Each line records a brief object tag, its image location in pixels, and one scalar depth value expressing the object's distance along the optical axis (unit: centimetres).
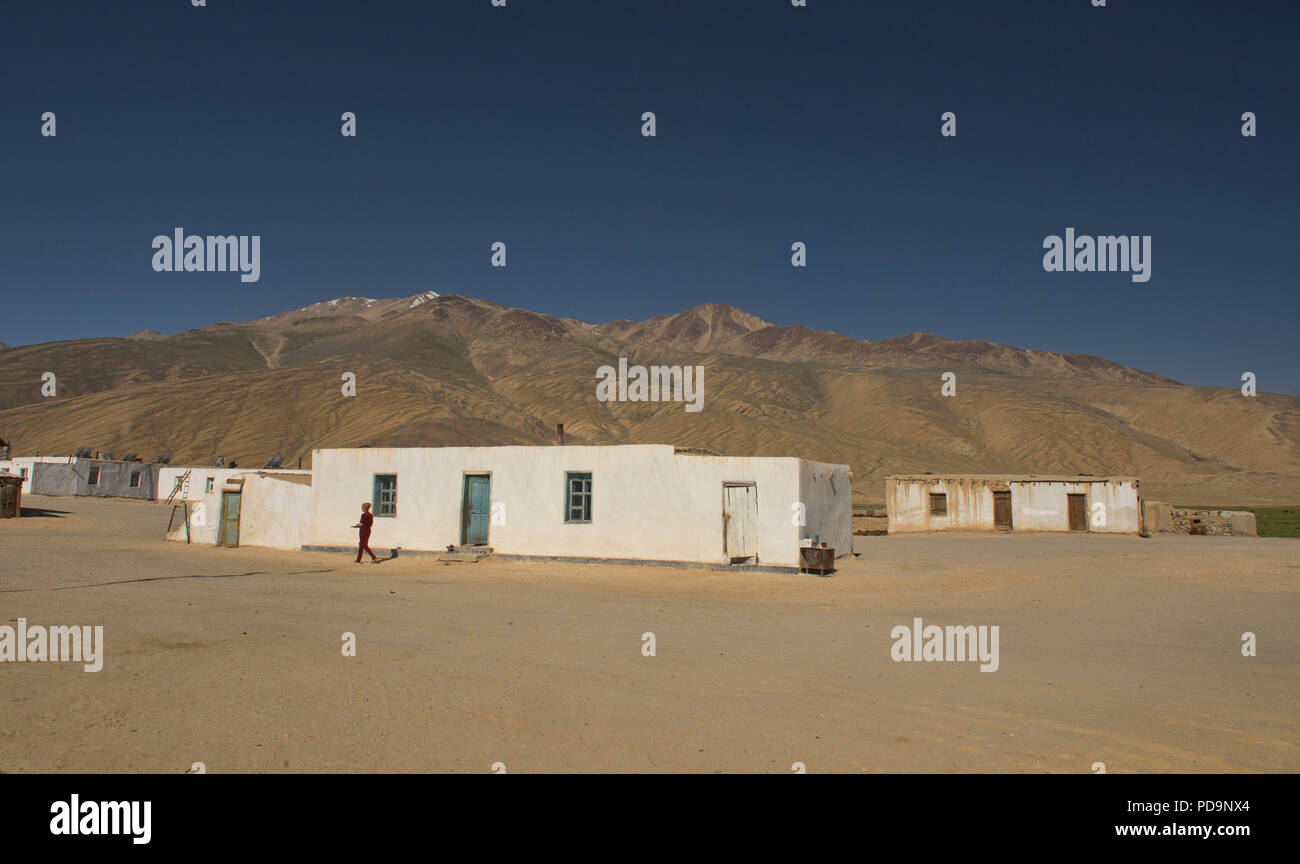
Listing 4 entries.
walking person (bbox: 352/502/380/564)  2205
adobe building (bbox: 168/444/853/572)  2073
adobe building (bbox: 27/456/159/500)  5381
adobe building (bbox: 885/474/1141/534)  3525
